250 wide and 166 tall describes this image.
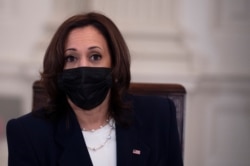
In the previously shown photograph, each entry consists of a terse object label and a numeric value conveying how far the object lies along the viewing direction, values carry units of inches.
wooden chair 150.1
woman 139.0
